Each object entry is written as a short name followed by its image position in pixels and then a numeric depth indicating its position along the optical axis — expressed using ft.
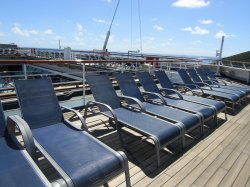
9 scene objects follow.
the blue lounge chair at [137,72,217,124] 12.69
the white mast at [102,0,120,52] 58.58
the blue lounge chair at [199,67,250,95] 20.71
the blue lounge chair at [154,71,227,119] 14.49
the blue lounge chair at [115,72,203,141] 10.96
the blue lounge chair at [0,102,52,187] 5.58
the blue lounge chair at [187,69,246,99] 18.60
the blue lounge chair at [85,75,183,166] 9.22
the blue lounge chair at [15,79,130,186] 6.25
